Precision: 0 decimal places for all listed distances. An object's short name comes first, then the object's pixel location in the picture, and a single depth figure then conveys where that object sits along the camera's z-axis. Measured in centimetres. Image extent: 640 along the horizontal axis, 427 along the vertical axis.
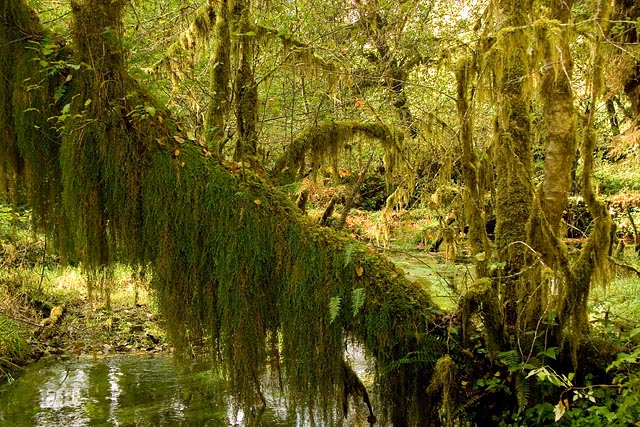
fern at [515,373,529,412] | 333
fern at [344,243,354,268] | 358
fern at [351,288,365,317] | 343
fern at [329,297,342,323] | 340
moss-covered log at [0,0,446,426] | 362
